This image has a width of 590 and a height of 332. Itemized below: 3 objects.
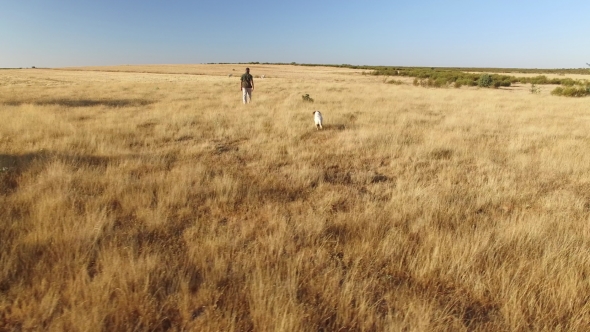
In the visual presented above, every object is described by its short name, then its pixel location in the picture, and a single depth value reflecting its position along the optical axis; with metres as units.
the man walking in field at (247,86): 15.11
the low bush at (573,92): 23.39
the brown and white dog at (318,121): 10.25
